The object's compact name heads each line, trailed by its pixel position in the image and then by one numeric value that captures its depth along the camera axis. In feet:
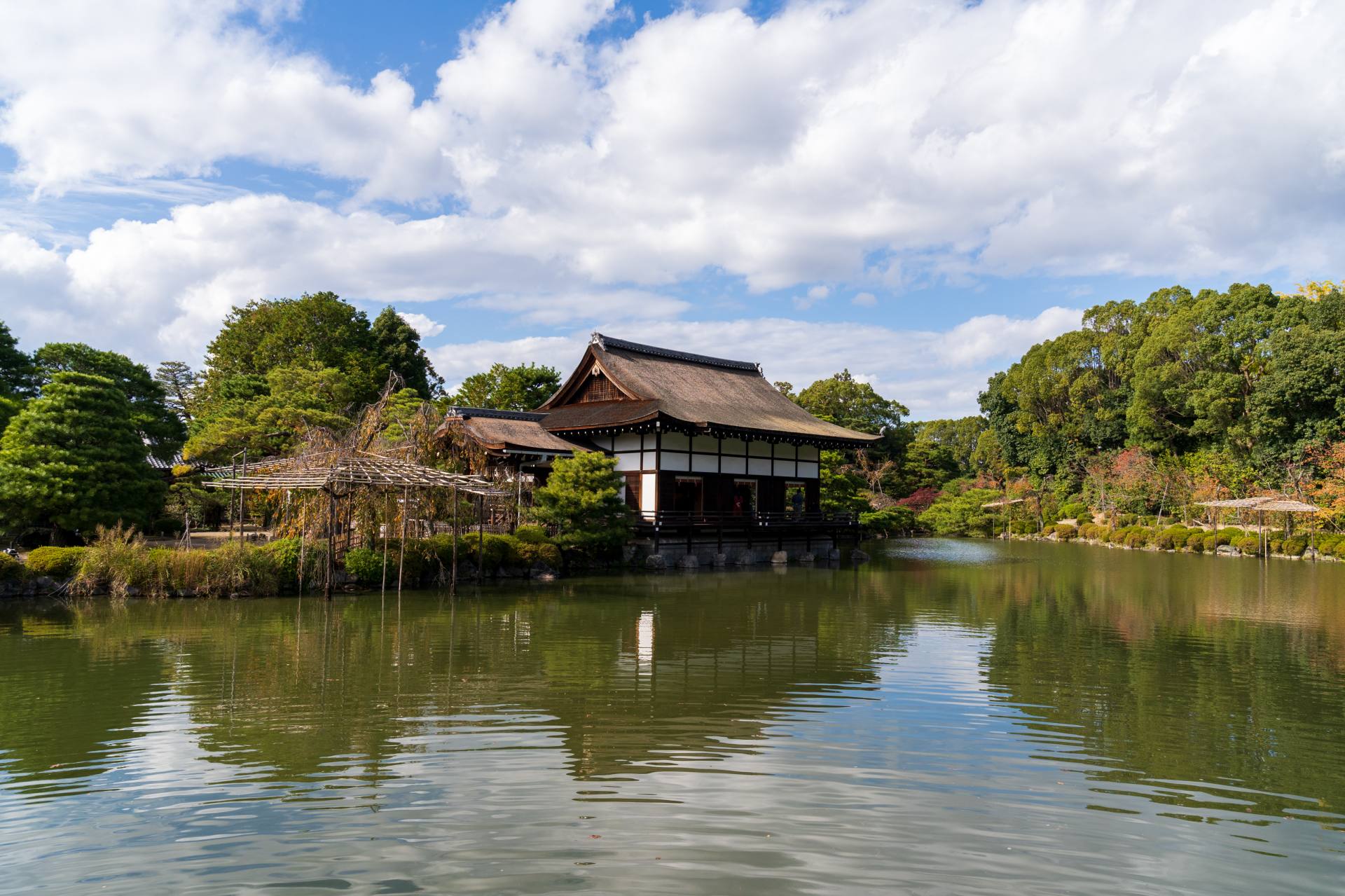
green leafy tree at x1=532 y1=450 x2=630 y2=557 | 70.85
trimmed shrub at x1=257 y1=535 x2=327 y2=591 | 55.77
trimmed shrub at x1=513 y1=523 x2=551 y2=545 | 69.92
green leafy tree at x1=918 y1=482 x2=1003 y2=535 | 151.84
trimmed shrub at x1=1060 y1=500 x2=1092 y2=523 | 142.72
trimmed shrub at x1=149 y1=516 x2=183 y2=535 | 78.23
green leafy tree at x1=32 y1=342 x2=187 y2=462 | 80.38
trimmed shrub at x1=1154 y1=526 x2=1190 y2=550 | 112.27
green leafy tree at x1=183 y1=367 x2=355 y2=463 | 78.43
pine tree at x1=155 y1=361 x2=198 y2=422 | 161.95
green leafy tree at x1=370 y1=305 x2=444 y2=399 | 152.05
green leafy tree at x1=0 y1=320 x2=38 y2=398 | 114.21
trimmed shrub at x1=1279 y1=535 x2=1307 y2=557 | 96.12
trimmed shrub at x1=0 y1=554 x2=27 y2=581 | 51.34
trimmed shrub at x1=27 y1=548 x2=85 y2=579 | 52.19
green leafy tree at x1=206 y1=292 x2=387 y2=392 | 130.11
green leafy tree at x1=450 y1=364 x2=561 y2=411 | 127.85
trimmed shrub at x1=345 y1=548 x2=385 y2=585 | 58.18
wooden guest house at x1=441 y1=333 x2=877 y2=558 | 81.00
